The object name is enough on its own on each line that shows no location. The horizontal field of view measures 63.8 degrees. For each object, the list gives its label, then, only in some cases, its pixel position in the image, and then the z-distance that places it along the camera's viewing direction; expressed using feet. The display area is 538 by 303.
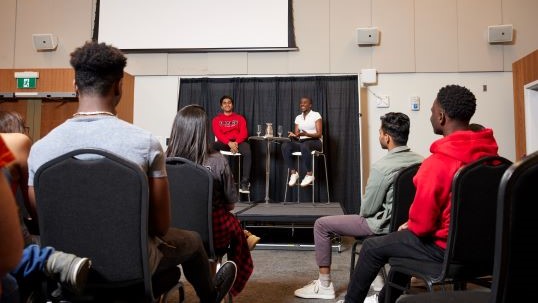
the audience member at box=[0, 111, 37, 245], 4.17
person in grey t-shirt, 3.99
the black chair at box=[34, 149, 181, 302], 3.72
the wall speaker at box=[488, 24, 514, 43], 18.20
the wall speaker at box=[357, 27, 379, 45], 18.84
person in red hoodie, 5.04
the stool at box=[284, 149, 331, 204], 17.01
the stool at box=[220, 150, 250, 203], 17.06
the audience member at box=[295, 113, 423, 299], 6.89
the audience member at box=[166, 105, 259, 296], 6.34
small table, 15.71
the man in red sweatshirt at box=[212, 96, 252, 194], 17.74
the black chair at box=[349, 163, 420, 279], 5.90
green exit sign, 19.44
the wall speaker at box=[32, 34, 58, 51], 20.31
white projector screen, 19.40
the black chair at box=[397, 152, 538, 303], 2.13
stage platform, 12.79
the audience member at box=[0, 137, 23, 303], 2.01
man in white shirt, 17.11
